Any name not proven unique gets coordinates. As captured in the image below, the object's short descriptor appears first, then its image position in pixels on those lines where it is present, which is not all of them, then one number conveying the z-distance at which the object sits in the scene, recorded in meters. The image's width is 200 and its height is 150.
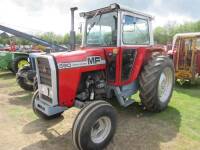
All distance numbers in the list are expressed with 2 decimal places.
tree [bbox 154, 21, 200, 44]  46.63
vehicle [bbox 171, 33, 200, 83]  8.23
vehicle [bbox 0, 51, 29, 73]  11.00
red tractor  3.78
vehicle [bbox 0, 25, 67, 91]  10.51
